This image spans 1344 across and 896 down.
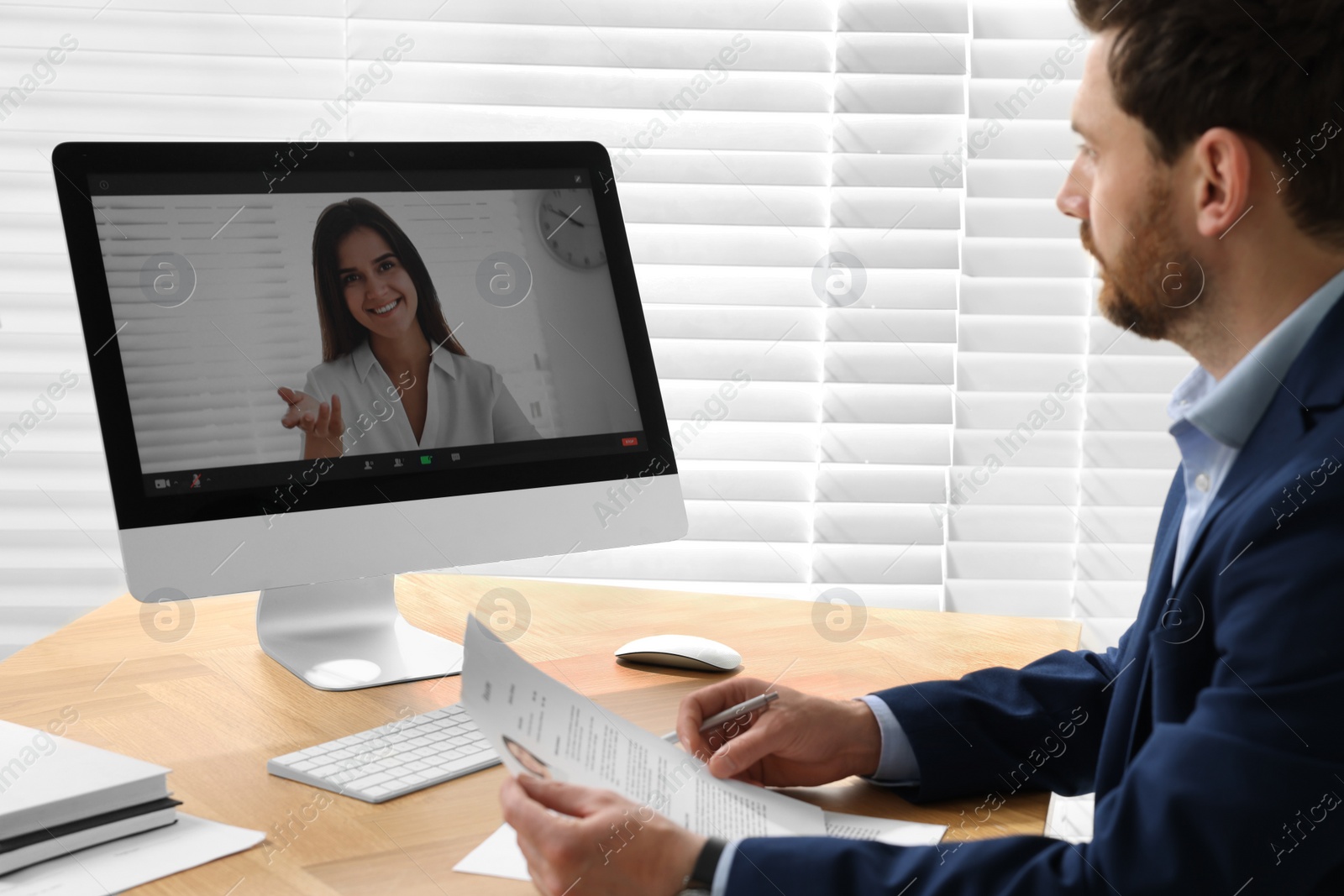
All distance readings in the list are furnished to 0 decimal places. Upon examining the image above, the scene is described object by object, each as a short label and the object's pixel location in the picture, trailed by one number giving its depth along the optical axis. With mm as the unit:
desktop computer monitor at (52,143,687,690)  1138
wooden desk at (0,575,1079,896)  839
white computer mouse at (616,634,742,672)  1276
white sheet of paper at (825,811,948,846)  886
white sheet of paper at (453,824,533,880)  812
